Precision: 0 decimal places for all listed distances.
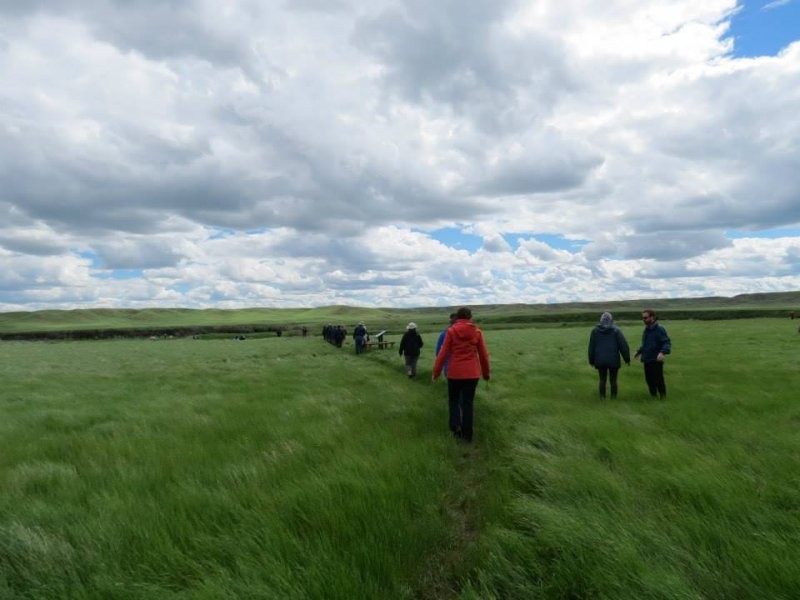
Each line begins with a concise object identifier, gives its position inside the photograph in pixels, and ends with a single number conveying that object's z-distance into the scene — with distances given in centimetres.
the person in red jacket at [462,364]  870
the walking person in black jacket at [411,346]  1731
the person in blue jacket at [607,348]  1185
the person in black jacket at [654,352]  1162
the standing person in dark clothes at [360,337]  3288
